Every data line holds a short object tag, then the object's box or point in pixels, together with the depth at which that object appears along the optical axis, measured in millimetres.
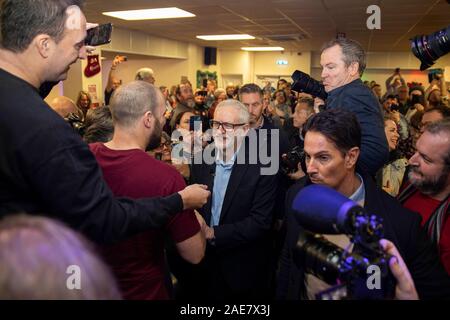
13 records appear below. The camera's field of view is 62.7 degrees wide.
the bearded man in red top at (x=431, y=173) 1479
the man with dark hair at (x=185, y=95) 4578
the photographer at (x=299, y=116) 3389
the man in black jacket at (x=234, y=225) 1830
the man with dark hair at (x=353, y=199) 1188
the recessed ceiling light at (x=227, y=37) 8556
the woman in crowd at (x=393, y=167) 2650
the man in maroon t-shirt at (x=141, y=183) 1204
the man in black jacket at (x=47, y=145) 870
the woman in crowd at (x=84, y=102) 5102
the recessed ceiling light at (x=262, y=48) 11966
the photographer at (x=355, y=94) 1602
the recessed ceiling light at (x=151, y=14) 5645
